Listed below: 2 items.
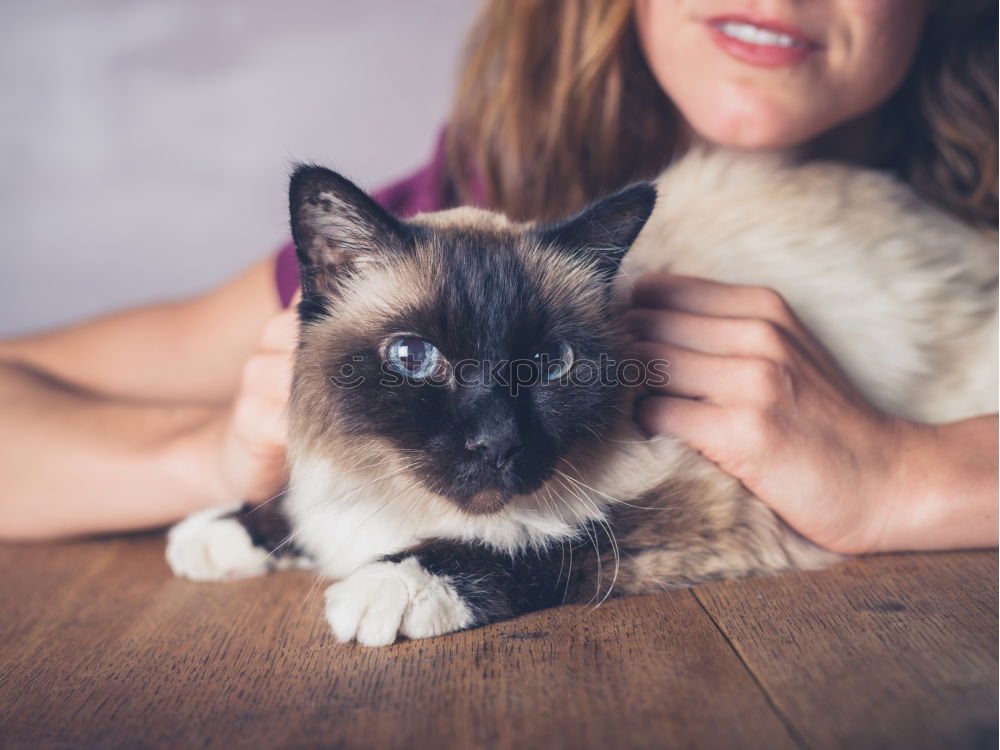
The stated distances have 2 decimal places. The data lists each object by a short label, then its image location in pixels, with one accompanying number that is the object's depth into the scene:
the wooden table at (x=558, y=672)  0.27
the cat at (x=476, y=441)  0.32
